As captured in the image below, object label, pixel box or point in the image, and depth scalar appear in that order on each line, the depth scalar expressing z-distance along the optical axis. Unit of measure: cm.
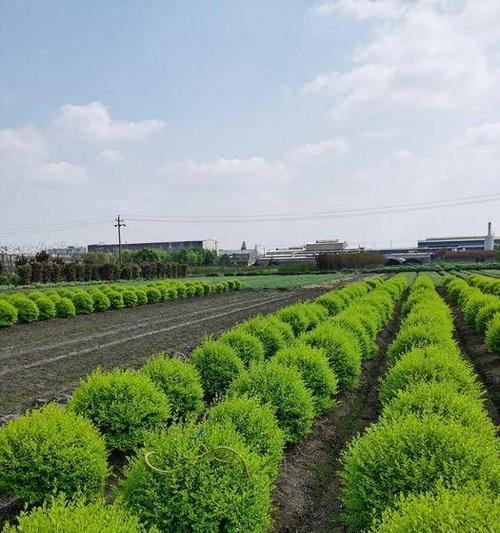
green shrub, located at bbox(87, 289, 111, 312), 2673
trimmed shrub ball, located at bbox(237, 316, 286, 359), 1090
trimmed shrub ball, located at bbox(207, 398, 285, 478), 496
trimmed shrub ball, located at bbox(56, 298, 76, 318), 2359
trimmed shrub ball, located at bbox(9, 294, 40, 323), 2138
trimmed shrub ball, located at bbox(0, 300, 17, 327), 1988
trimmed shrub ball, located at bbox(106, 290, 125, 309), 2848
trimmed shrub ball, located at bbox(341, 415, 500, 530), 376
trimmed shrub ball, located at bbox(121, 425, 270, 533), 379
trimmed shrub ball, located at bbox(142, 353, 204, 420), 715
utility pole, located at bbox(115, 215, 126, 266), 7738
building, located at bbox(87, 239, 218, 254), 15200
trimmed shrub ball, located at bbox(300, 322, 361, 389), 919
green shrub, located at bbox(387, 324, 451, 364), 884
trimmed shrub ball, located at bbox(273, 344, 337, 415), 773
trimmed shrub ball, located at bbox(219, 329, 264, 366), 963
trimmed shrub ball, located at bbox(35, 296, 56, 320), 2256
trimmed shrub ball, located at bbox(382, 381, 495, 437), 481
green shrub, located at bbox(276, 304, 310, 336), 1341
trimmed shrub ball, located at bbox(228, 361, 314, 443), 642
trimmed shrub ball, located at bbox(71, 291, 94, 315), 2558
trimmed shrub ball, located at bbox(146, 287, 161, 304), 3283
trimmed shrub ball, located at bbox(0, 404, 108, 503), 477
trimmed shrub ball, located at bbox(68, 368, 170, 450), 615
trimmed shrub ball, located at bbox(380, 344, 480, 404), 646
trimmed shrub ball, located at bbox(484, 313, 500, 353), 1154
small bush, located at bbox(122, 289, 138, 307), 2987
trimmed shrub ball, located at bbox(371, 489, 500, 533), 270
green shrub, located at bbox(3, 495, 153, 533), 289
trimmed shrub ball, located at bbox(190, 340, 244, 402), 859
